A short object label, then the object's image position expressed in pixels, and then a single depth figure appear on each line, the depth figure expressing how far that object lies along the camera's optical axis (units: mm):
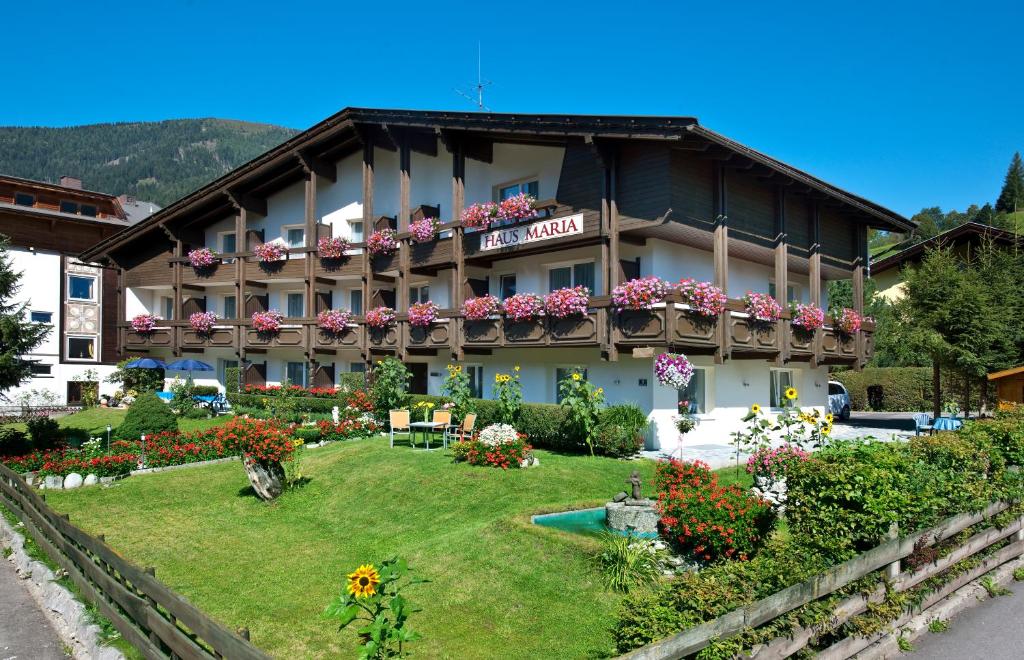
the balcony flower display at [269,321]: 32062
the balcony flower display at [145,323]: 37562
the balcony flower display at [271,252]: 32656
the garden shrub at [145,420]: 21172
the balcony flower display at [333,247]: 30159
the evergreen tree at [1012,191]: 94875
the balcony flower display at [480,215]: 23062
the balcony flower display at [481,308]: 22828
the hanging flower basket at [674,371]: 17656
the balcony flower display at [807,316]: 22125
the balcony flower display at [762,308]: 20281
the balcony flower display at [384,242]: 27859
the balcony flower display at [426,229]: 25906
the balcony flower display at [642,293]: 18422
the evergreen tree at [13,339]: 19047
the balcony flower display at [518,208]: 22203
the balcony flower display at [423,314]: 25205
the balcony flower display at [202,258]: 35406
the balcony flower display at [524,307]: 21156
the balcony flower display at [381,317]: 27422
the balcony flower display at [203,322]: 34938
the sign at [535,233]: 21047
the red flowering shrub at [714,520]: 8609
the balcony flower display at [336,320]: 29344
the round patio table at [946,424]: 20625
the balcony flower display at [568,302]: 20047
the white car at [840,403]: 31141
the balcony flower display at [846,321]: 24389
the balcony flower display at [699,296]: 18578
